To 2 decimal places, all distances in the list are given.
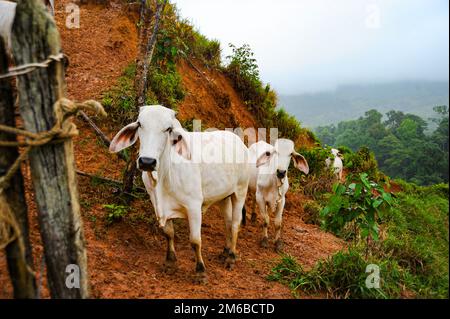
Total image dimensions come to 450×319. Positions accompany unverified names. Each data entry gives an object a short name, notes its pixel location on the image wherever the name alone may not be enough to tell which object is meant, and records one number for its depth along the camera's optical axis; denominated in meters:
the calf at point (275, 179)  6.02
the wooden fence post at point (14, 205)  2.36
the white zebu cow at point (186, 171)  3.89
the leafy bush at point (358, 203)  4.59
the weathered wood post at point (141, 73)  5.39
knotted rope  2.24
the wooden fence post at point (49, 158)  2.27
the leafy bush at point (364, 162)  14.80
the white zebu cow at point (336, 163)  12.43
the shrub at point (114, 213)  5.00
